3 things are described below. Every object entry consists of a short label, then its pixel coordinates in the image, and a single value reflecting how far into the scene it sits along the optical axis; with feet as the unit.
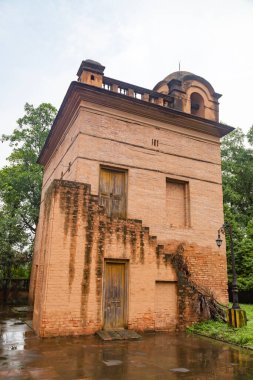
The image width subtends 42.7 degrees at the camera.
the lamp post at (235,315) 34.45
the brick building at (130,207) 33.32
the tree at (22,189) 65.36
